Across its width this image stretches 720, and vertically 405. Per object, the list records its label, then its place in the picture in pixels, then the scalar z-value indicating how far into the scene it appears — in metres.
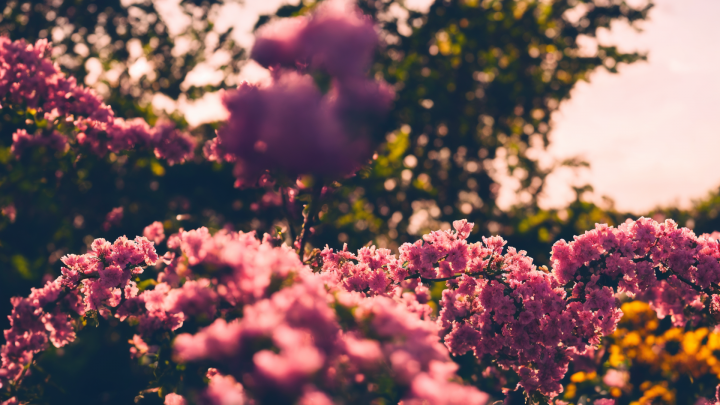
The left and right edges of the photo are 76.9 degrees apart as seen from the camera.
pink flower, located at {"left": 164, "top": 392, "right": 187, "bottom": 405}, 2.03
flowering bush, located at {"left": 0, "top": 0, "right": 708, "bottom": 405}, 1.56
